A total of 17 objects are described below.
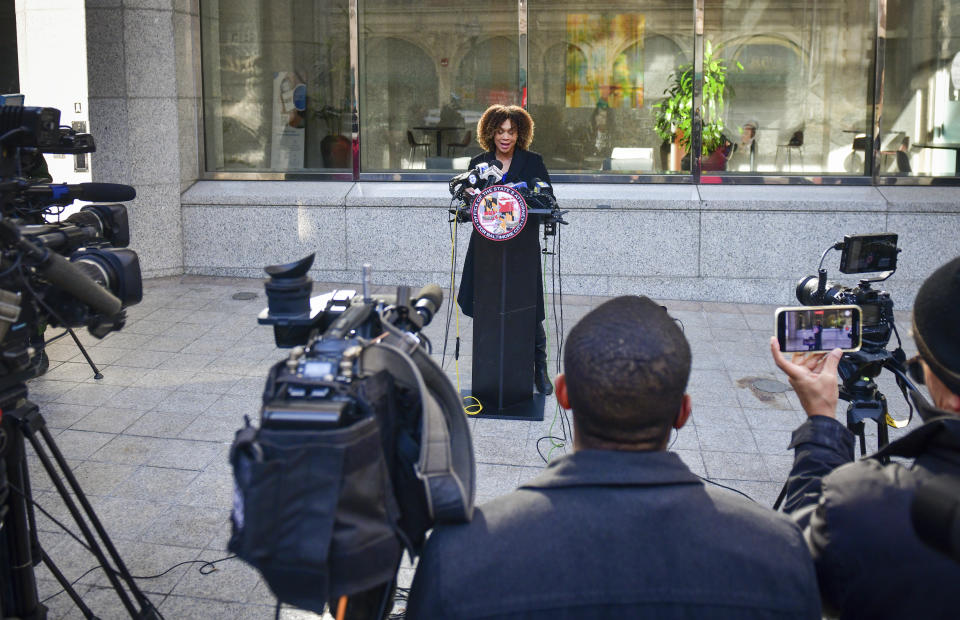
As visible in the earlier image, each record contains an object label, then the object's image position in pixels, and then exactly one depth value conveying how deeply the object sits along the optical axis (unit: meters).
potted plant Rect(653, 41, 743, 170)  10.50
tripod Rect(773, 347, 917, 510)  3.77
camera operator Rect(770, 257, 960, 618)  1.72
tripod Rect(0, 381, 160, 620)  3.20
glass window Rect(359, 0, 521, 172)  10.88
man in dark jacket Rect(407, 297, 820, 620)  1.71
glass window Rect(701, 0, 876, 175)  10.43
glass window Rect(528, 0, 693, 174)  10.65
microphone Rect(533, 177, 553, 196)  6.18
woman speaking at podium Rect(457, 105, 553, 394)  6.79
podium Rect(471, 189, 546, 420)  6.26
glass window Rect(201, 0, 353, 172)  11.16
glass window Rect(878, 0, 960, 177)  10.11
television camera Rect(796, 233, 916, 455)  3.80
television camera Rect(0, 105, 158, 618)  2.93
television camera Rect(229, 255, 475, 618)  1.62
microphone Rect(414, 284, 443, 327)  2.34
